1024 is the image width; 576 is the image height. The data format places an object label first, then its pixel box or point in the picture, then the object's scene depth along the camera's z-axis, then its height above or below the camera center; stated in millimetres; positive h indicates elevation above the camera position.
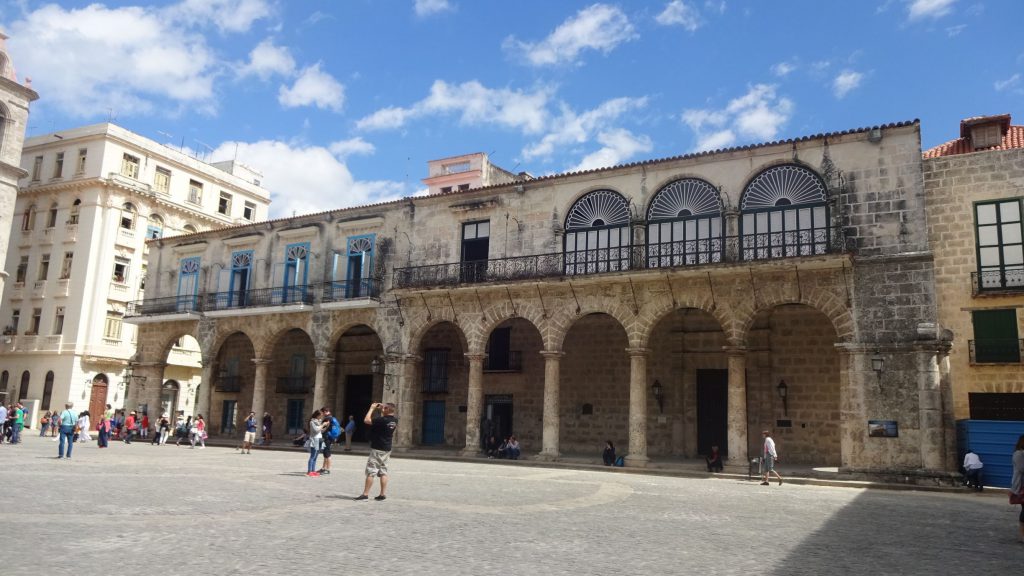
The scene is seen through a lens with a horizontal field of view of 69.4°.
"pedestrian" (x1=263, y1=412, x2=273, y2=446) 26922 -835
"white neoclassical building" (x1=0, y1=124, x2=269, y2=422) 34875 +6432
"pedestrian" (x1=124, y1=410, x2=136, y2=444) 26359 -1064
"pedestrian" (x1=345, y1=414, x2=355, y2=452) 24636 -822
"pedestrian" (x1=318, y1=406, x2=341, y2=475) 15273 -605
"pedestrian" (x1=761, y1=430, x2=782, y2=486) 16728 -693
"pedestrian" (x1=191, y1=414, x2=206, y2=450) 25250 -1014
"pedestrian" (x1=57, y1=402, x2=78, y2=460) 17081 -736
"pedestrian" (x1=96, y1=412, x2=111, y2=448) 22555 -1085
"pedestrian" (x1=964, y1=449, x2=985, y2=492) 16547 -828
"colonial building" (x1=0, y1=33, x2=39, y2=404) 30469 +10931
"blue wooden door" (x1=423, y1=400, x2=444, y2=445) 26625 -412
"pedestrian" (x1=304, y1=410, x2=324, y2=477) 14883 -706
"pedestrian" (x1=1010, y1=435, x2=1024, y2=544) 9281 -489
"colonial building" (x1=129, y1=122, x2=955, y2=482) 18031 +3200
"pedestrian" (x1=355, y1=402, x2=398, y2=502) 10727 -578
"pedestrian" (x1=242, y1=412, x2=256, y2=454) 21719 -840
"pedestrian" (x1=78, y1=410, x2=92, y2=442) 22953 -946
